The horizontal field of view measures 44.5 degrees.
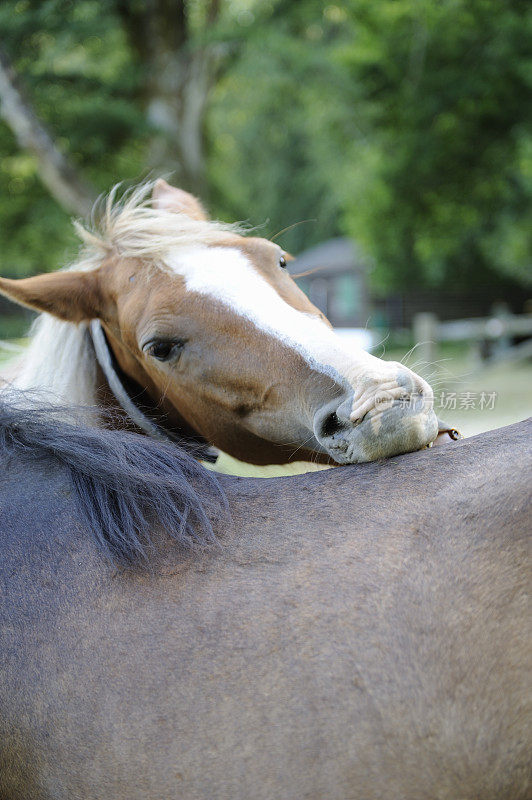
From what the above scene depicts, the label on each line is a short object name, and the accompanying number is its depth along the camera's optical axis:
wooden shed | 28.39
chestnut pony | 1.76
